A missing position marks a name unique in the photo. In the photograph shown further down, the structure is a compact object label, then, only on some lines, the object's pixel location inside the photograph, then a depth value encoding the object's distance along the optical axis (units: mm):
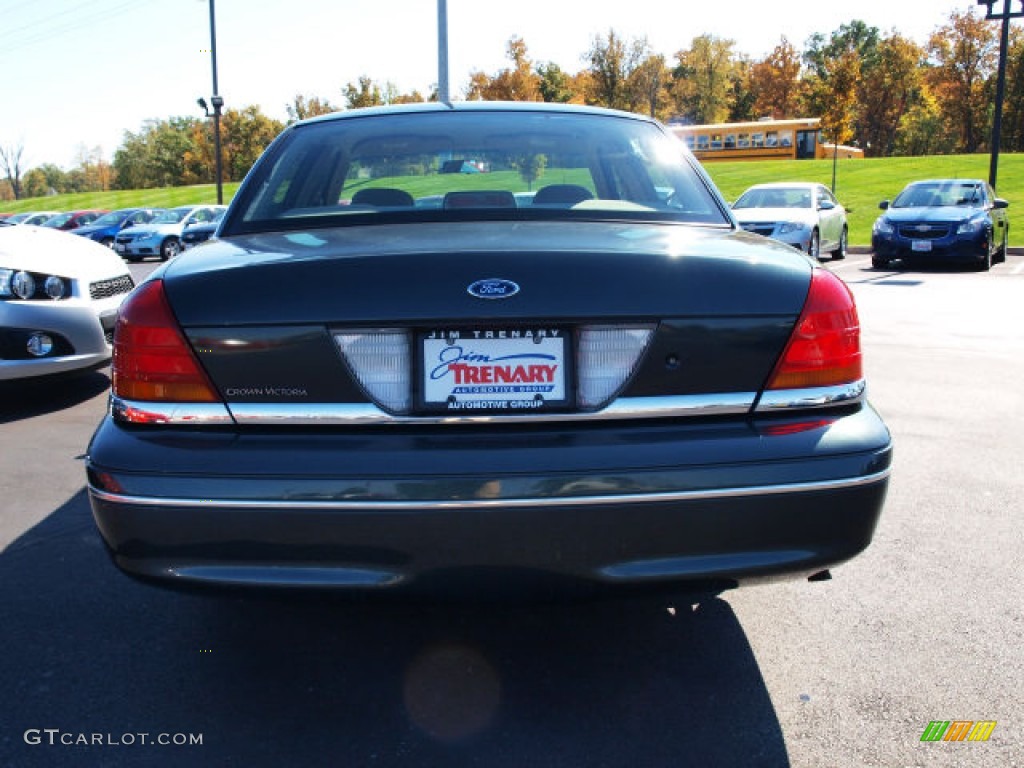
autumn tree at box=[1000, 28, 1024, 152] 56656
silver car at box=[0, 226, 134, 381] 5484
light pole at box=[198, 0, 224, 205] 27953
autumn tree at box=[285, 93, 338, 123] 69750
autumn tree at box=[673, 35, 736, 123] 67938
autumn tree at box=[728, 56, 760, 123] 79688
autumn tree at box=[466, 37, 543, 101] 51375
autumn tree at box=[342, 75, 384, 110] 54438
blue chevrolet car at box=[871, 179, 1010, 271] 15188
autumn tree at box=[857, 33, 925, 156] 64812
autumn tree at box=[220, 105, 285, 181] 73188
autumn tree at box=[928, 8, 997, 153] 59469
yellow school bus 48562
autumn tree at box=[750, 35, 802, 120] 75188
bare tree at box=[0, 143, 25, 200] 102231
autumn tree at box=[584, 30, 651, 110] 56344
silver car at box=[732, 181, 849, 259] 14812
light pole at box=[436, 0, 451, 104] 19703
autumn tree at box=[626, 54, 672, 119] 56250
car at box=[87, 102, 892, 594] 1982
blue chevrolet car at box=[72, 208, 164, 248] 30781
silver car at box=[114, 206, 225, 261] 26094
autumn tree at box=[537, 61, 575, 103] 62156
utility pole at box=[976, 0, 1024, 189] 20078
